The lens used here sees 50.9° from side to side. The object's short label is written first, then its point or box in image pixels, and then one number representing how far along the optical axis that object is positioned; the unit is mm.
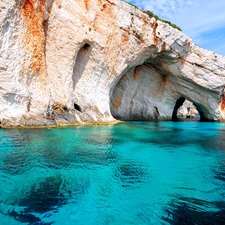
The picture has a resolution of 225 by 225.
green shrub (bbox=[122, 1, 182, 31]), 24381
